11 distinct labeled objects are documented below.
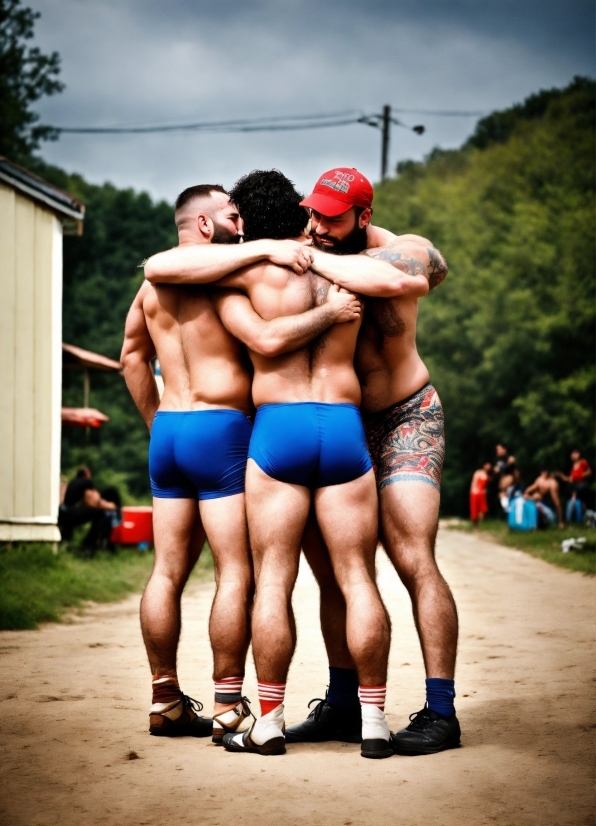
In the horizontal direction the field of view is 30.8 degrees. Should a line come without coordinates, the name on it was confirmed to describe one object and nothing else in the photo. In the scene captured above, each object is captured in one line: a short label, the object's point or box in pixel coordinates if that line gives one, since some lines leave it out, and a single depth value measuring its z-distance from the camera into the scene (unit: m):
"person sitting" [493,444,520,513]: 23.61
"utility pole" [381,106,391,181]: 38.22
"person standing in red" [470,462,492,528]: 24.30
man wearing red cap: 4.54
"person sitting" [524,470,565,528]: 21.03
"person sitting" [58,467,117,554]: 15.26
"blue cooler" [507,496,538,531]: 21.27
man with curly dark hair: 4.36
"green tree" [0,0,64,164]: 38.44
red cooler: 16.06
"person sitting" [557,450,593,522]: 20.70
